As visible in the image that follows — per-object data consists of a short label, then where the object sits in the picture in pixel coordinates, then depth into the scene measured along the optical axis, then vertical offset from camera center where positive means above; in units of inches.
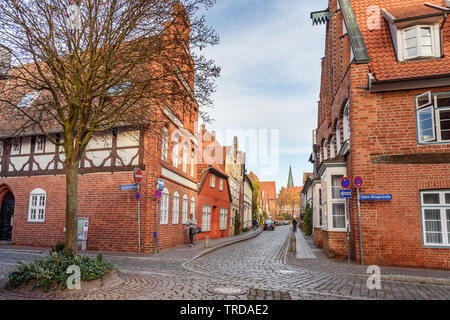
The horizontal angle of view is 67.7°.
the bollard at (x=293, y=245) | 640.7 -70.1
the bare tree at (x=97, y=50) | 310.8 +155.4
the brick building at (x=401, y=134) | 433.4 +100.6
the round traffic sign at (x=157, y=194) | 558.6 +22.6
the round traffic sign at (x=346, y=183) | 460.1 +34.9
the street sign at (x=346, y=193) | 457.7 +21.1
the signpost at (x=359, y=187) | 442.6 +28.4
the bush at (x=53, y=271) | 261.4 -51.6
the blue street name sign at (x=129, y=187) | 556.4 +34.3
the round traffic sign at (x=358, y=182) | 442.3 +35.0
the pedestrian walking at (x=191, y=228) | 717.3 -43.0
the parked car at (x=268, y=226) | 1950.1 -102.3
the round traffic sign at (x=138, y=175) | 551.2 +52.7
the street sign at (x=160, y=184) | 577.3 +40.5
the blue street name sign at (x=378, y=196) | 443.2 +16.1
